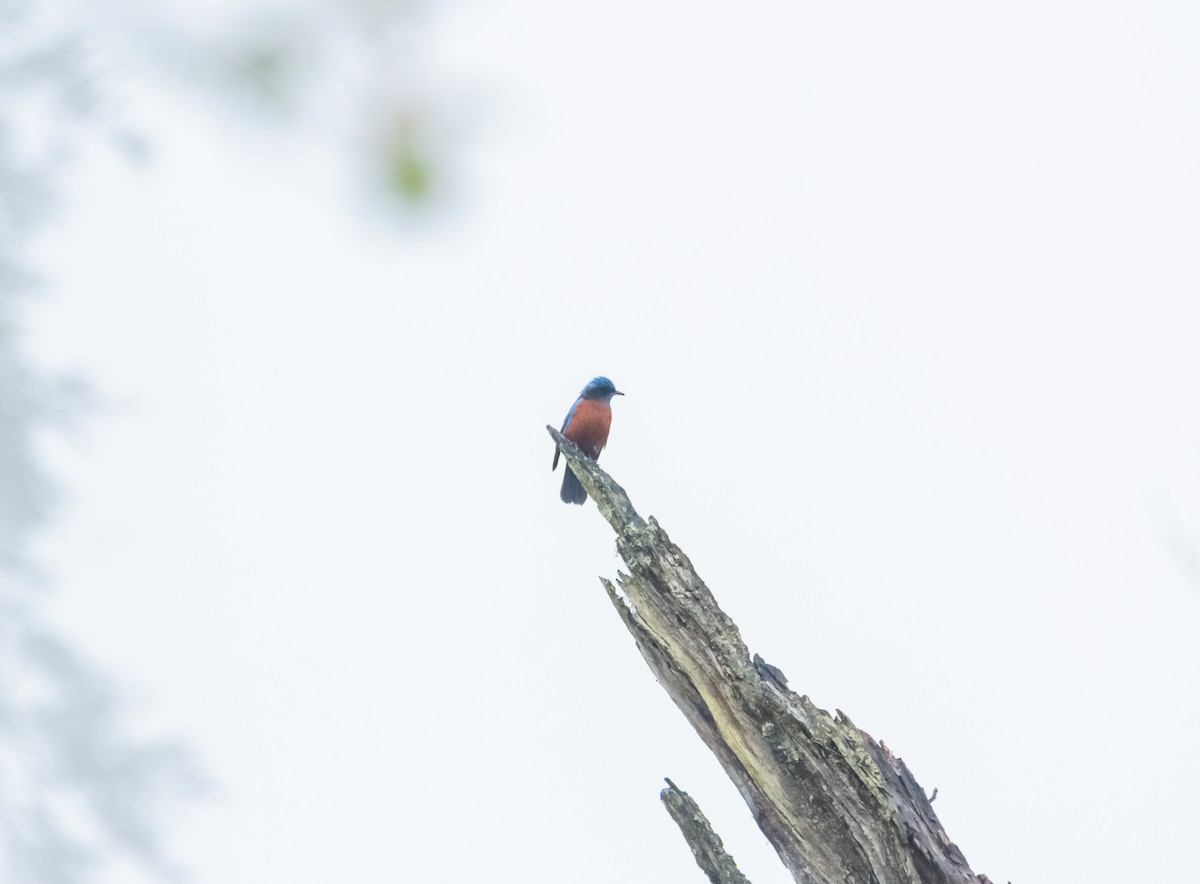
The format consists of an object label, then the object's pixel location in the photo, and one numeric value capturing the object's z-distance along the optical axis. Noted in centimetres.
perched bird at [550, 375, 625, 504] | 2533
